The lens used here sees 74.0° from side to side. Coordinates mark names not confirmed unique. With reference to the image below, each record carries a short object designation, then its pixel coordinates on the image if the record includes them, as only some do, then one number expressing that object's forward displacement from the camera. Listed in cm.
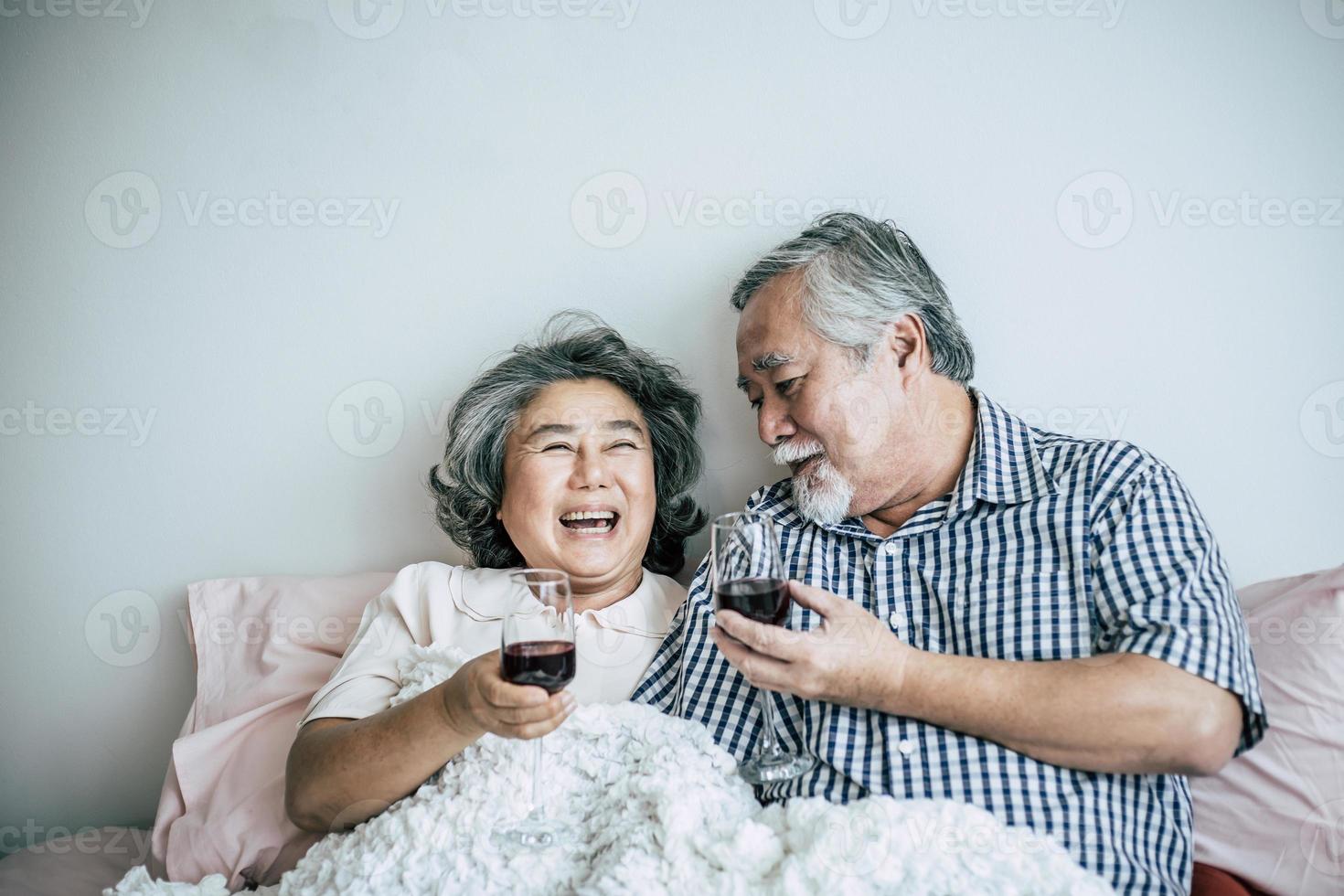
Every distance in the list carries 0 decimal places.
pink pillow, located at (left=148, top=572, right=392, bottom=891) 179
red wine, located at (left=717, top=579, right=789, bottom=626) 141
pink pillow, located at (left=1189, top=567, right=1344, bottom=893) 150
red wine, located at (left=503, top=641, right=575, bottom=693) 131
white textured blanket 124
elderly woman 159
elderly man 138
